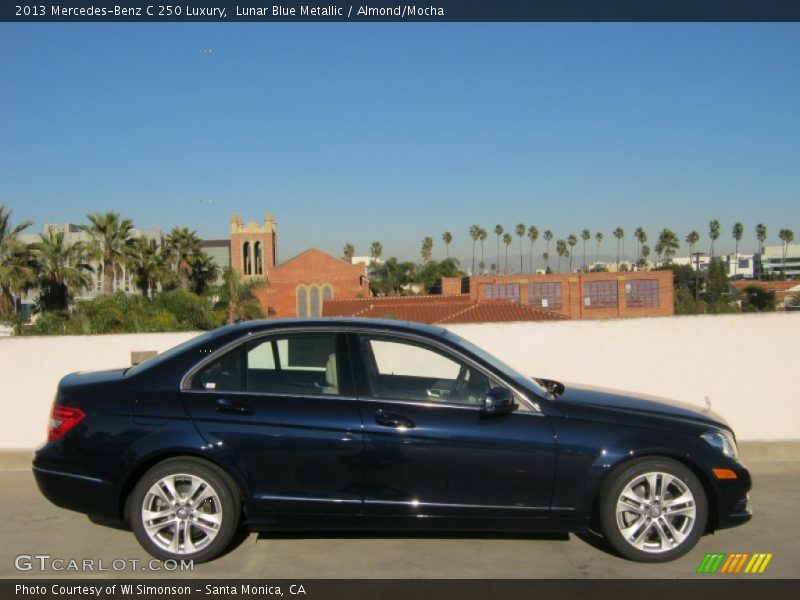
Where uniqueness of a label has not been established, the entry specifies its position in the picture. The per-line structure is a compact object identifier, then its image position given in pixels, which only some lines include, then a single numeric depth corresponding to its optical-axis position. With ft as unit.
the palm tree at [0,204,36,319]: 121.19
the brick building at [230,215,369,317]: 264.11
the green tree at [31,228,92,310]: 126.00
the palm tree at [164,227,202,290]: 170.91
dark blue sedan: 15.33
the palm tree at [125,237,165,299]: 153.04
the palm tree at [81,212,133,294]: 144.25
